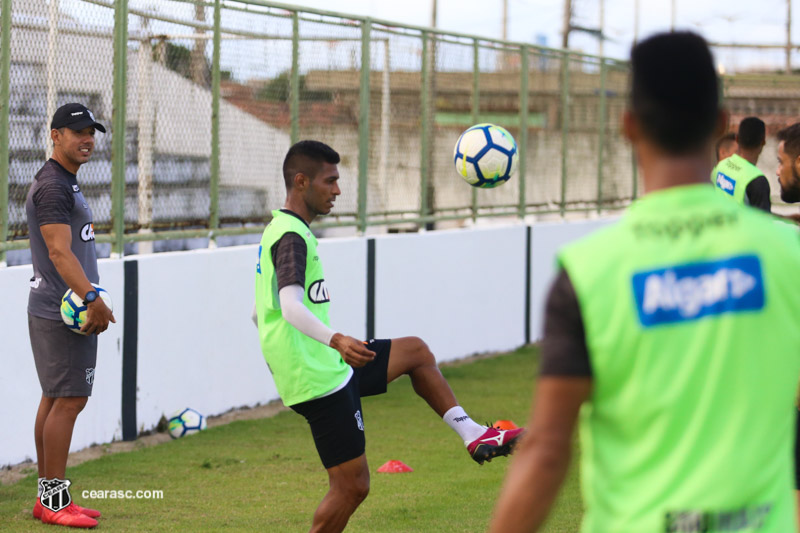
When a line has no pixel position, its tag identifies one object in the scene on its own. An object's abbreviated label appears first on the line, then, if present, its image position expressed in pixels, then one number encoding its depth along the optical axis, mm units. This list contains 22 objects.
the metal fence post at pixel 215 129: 19391
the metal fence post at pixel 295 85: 21391
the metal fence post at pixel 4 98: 14852
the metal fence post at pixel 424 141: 25891
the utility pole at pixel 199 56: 19016
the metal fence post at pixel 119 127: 17125
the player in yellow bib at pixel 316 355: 9797
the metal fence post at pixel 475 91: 27641
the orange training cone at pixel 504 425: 11425
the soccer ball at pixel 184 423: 17406
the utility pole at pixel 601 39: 69937
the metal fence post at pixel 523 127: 29891
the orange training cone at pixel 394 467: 15398
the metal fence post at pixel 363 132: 23281
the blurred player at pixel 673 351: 4094
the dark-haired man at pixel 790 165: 11281
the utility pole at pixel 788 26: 63812
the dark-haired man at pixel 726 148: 20234
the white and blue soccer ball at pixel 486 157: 16672
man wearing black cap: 12187
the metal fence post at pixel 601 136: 34219
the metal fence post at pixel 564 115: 32294
